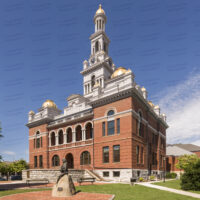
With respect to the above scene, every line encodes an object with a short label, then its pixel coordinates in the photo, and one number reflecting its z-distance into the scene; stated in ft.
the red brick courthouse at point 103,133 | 88.89
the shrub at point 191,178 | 58.54
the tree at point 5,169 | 154.25
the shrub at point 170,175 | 124.49
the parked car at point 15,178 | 120.05
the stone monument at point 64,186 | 45.37
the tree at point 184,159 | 141.79
